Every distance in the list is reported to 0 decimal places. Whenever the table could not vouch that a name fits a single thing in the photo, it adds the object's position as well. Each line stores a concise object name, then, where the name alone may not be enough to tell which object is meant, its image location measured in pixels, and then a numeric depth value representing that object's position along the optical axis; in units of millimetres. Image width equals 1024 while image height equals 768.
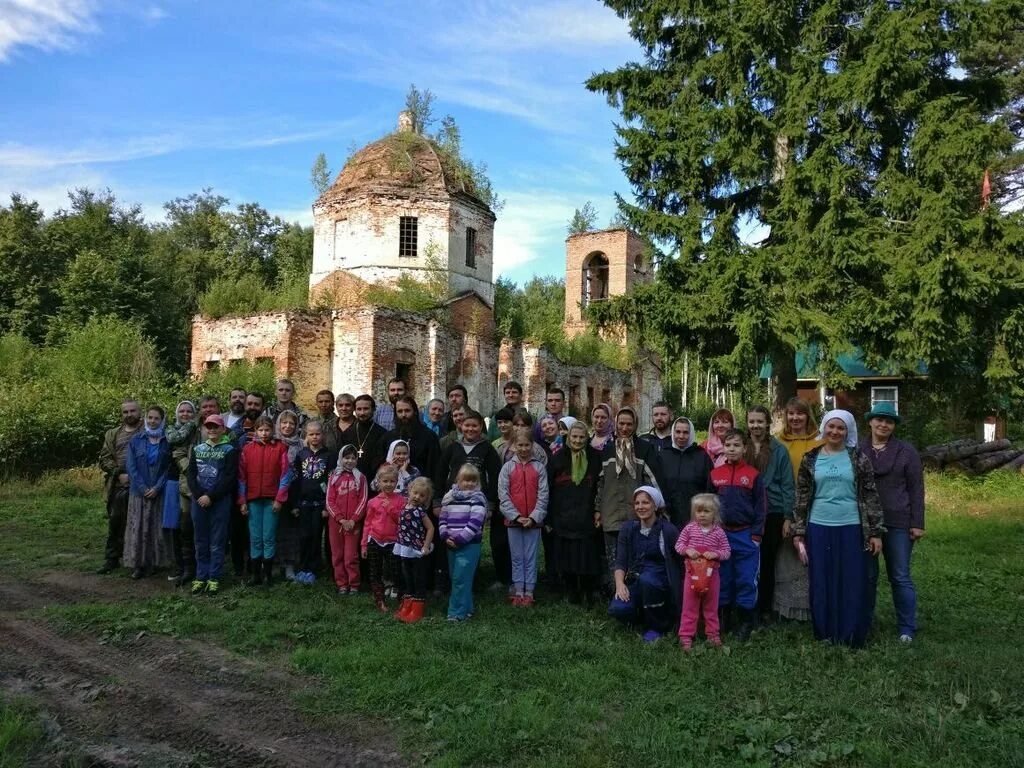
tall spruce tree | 13047
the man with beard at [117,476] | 7820
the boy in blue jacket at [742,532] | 5539
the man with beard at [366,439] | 7086
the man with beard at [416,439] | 7047
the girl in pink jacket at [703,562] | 5285
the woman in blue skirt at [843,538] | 5301
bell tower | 35062
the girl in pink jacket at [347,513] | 6785
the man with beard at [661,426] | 6418
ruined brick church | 21844
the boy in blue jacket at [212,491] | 6895
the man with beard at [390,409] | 7621
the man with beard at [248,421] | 7348
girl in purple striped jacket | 6086
